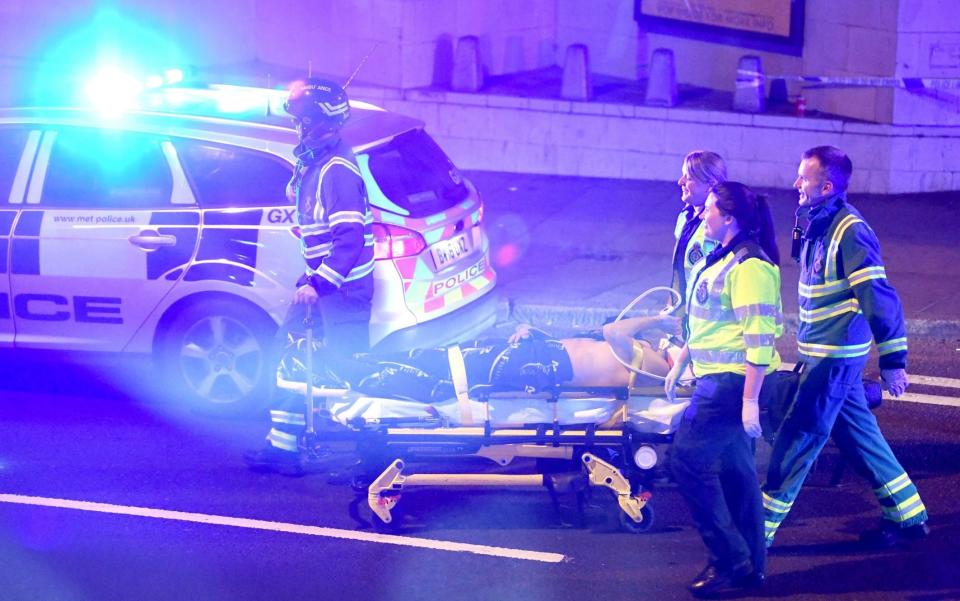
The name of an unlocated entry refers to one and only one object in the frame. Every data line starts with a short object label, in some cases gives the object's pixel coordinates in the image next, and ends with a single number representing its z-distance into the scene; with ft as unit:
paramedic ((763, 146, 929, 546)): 38.32
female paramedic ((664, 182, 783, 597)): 36.27
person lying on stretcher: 41.01
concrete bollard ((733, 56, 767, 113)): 87.25
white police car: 50.29
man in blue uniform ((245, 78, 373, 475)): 43.96
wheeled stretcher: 40.68
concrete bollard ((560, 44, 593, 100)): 90.79
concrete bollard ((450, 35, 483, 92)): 92.02
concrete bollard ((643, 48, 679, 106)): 89.45
